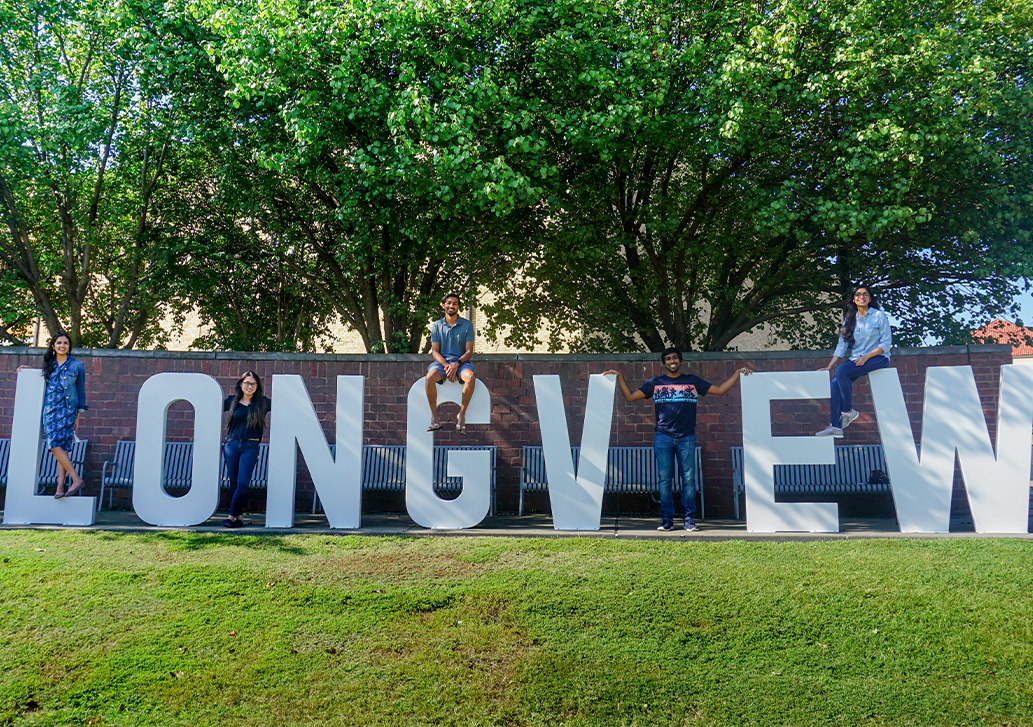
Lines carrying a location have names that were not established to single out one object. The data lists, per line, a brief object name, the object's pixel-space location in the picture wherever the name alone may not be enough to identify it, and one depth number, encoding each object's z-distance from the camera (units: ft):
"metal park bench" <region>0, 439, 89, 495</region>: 31.13
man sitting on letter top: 26.66
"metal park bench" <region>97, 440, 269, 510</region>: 30.81
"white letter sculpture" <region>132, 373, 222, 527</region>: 25.89
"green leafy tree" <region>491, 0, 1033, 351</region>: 29.73
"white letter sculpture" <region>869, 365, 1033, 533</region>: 23.44
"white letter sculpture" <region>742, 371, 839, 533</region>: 24.31
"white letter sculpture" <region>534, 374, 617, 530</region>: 25.30
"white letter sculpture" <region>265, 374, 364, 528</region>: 25.86
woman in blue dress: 26.63
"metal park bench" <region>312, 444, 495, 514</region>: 30.55
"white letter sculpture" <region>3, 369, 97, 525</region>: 25.90
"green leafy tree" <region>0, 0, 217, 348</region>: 34.65
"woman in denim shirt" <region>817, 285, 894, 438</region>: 25.11
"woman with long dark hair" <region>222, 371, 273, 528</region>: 25.94
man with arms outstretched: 25.00
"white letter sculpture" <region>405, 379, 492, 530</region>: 25.53
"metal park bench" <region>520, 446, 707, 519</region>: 29.78
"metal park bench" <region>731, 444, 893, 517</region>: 28.99
